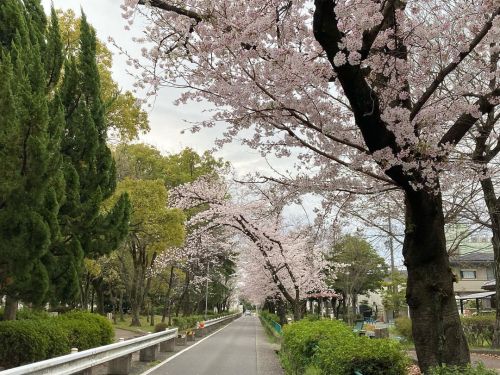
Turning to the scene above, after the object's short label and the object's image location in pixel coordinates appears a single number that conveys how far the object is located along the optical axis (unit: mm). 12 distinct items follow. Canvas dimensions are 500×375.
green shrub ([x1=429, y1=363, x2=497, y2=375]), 3922
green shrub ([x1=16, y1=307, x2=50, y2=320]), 16983
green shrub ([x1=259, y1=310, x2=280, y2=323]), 34444
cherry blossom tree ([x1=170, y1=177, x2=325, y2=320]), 18891
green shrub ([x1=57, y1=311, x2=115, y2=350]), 12039
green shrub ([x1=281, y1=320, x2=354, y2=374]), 8461
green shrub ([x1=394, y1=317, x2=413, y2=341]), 22022
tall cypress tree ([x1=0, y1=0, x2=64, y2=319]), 10156
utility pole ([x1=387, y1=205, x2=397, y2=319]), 15211
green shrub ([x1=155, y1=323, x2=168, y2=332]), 24766
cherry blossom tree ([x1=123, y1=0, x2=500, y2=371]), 5309
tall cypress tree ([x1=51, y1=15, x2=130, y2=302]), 14156
